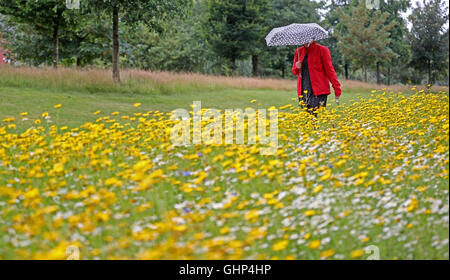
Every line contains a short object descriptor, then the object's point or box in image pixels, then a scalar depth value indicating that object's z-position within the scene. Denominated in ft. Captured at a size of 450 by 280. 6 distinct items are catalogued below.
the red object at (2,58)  105.81
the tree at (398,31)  105.91
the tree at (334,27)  118.32
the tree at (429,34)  93.66
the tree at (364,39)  91.56
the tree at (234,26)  86.69
